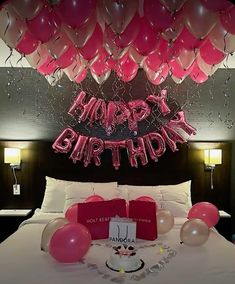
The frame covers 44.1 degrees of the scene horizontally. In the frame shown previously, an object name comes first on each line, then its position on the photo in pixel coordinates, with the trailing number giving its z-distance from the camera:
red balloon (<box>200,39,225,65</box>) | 1.96
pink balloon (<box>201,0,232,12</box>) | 1.43
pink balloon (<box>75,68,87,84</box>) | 2.54
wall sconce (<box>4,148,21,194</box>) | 3.26
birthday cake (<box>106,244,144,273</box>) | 1.68
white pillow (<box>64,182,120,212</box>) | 3.01
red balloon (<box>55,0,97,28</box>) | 1.47
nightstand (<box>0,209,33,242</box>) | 3.05
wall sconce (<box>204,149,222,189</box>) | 3.28
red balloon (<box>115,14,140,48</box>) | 1.75
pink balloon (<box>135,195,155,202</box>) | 2.71
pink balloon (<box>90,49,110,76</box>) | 2.23
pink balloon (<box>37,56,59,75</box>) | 2.26
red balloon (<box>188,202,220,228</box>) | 2.49
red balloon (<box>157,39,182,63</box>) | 1.97
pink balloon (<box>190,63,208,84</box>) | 2.38
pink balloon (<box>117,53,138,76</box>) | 2.33
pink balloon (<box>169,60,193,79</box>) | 2.31
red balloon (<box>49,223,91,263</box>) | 1.73
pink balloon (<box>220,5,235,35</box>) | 1.52
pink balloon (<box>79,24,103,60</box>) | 1.85
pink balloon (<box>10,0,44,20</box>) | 1.46
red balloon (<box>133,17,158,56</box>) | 1.86
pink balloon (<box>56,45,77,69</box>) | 2.04
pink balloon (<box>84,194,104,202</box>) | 2.70
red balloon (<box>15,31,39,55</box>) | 1.81
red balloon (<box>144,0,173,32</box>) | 1.54
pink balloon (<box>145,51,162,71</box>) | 2.17
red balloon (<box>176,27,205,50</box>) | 1.81
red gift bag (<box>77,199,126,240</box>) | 2.25
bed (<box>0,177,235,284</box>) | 1.57
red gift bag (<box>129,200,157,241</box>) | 2.25
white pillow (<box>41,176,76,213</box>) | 3.06
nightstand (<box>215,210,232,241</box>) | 3.06
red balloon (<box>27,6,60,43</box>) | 1.61
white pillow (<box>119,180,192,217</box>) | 2.96
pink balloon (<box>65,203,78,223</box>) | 2.36
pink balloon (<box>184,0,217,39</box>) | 1.51
